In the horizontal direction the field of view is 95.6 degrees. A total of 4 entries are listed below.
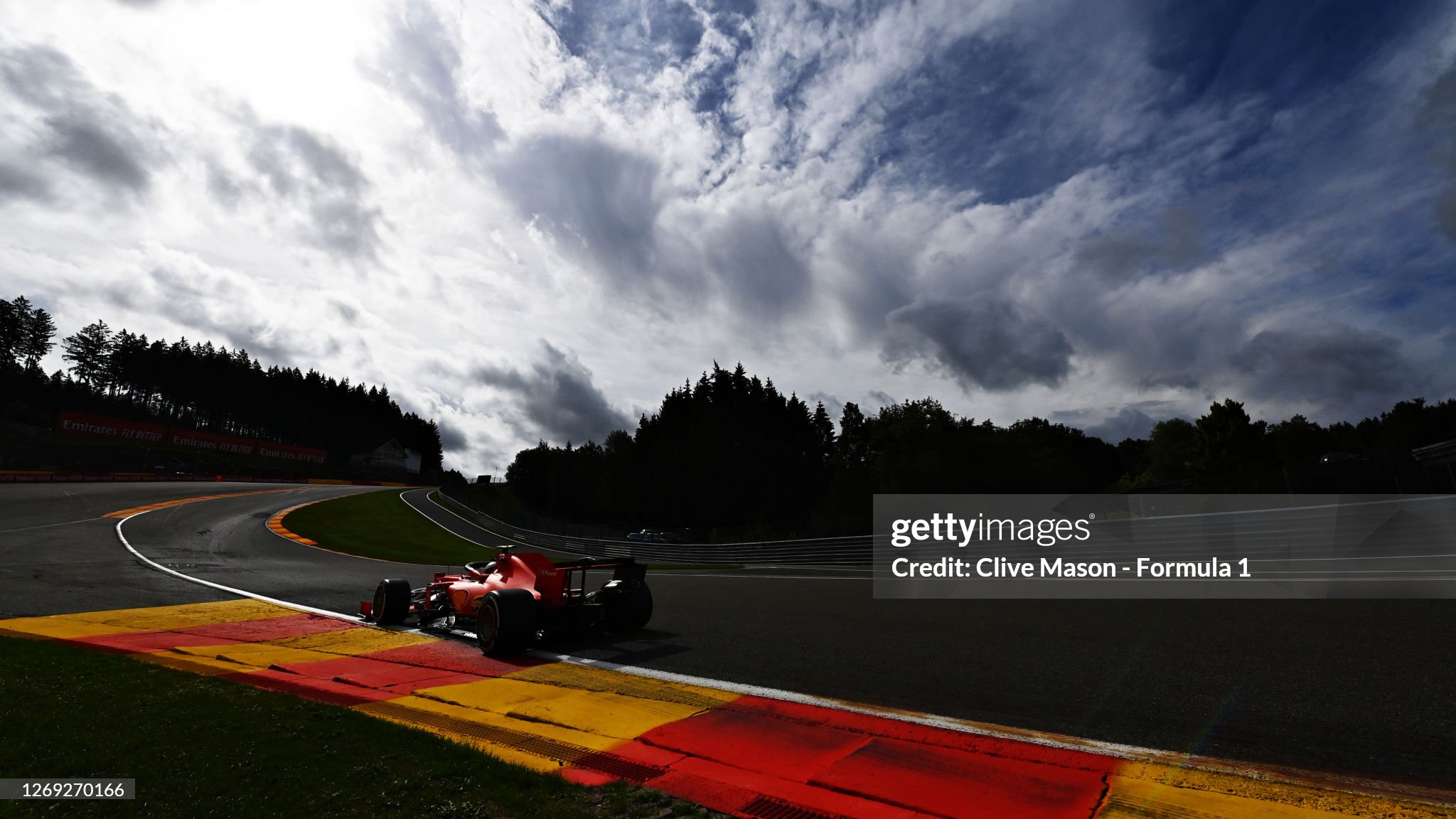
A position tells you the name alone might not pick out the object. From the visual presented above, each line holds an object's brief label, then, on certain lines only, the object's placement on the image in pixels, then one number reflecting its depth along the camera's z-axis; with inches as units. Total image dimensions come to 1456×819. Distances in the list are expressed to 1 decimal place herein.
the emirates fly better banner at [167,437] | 2977.4
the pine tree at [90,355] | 3875.7
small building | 4606.3
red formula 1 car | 293.6
